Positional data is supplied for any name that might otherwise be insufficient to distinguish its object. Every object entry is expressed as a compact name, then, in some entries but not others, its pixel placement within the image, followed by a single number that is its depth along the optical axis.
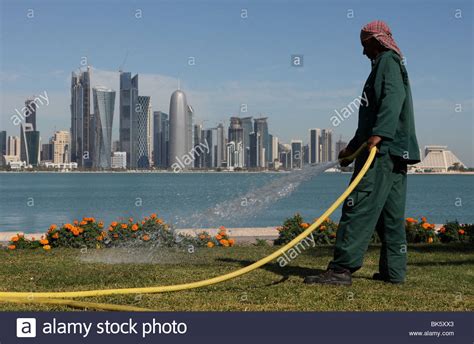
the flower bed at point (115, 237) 10.70
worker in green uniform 6.35
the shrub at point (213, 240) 11.25
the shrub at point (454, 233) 12.12
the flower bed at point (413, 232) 11.84
